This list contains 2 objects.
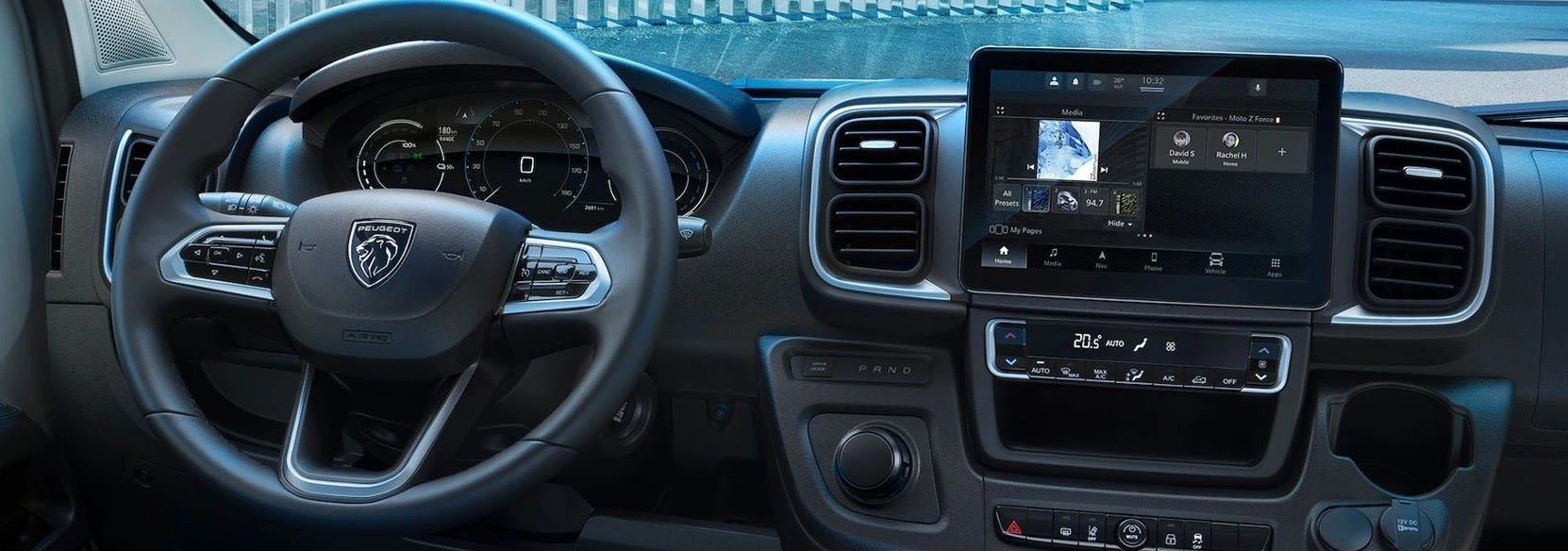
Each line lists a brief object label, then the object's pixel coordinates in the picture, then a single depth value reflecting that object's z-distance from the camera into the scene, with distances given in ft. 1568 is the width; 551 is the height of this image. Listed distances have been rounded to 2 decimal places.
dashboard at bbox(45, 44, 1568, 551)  5.43
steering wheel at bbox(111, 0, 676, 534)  4.51
